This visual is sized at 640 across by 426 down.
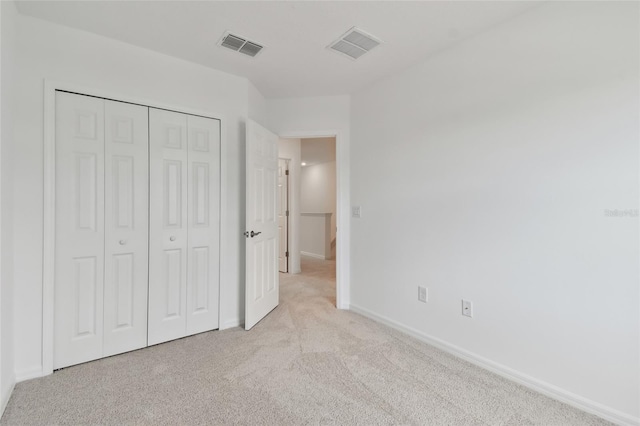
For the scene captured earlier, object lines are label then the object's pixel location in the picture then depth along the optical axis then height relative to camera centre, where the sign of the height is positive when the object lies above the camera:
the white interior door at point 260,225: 2.61 -0.11
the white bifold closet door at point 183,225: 2.31 -0.10
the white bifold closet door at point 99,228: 1.96 -0.11
